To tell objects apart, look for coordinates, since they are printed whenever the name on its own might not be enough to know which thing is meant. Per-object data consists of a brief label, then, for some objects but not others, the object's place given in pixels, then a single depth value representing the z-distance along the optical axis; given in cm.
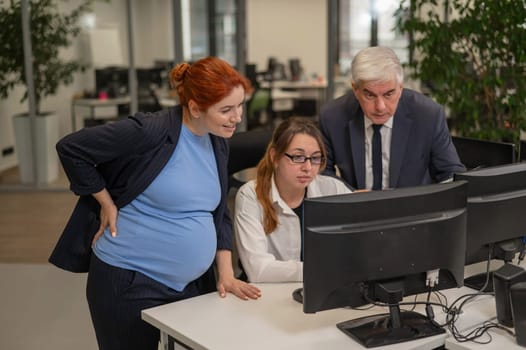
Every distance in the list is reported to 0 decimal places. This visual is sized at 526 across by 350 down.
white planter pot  723
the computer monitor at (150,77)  746
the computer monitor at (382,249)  194
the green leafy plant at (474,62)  423
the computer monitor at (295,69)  1010
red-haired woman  220
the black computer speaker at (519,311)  204
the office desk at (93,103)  745
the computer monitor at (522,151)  287
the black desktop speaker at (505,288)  216
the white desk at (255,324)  205
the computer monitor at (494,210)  225
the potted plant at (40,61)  694
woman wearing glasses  256
